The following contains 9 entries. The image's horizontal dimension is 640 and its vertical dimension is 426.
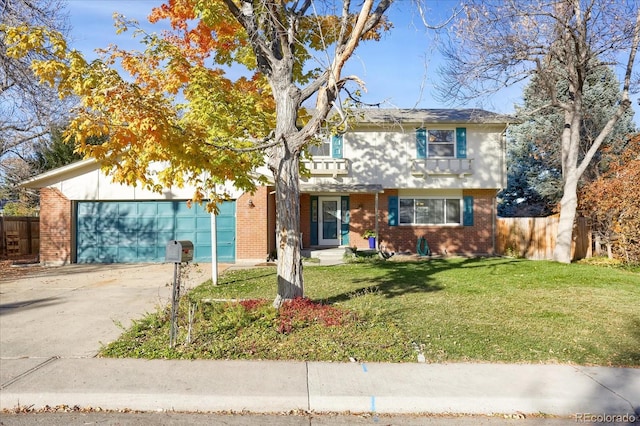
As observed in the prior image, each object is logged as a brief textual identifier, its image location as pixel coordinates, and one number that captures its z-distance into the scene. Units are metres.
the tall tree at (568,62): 14.89
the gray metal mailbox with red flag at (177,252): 5.73
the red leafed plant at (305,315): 6.64
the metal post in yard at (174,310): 5.88
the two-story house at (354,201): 16.72
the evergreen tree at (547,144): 22.00
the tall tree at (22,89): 12.09
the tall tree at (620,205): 14.88
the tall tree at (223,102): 5.88
